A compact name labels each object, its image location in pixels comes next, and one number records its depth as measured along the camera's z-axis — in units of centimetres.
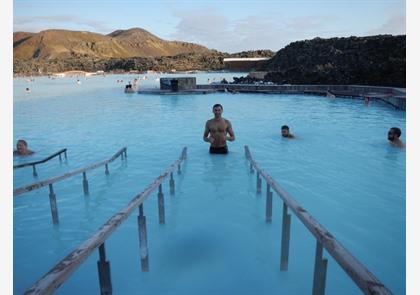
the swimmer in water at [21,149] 800
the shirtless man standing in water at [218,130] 652
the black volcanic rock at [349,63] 2592
